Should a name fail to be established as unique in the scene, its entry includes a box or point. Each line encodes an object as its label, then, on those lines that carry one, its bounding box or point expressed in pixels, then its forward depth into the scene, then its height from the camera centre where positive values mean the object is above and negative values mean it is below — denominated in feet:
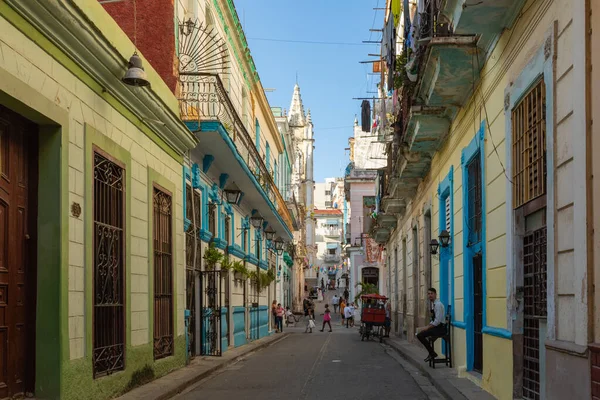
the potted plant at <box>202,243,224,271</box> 54.34 -0.28
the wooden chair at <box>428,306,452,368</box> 45.19 -5.40
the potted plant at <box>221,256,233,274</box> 58.08 -0.88
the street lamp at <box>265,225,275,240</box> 98.40 +2.45
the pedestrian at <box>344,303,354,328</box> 129.90 -10.04
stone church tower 203.82 +27.26
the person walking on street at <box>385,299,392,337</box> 86.07 -7.52
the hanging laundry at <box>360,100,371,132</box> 105.60 +18.51
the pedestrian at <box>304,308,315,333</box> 111.02 -10.15
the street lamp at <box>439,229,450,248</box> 45.42 +0.76
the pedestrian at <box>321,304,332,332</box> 113.39 -9.13
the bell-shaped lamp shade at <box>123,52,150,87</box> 30.50 +6.80
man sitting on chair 44.73 -4.31
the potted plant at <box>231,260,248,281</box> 65.05 -1.51
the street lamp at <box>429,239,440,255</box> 50.19 +0.35
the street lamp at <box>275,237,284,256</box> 110.79 +1.20
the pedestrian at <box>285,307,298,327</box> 132.67 -11.07
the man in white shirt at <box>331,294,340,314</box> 183.18 -11.56
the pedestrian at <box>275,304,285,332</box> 104.01 -8.44
